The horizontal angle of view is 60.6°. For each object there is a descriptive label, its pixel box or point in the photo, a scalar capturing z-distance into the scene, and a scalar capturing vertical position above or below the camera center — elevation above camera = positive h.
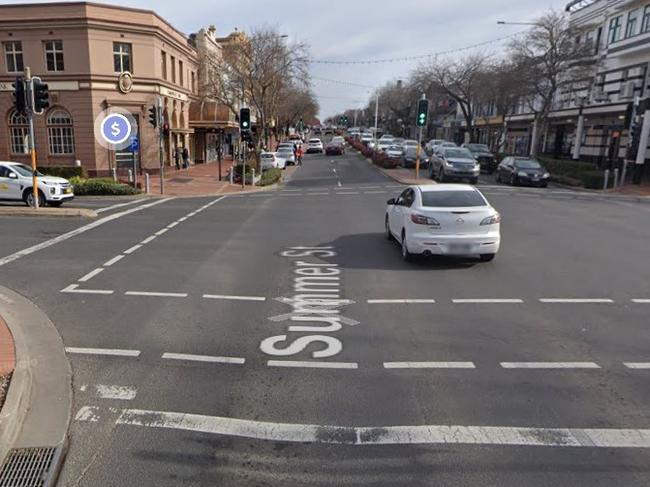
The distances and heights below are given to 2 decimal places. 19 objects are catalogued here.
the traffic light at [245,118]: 27.72 +0.00
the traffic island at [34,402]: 4.03 -2.49
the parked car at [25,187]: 19.33 -2.60
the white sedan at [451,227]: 10.16 -1.84
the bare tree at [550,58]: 37.91 +4.80
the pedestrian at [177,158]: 40.03 -2.94
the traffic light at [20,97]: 16.38 +0.41
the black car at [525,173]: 29.58 -2.35
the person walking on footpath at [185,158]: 40.88 -3.00
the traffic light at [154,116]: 25.93 -0.05
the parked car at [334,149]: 61.12 -2.95
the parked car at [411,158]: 40.71 -2.47
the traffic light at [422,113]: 26.12 +0.54
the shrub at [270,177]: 31.82 -3.38
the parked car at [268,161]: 41.03 -3.03
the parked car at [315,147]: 69.38 -3.19
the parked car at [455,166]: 28.61 -2.06
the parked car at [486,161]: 39.22 -2.38
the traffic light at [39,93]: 16.42 +0.54
